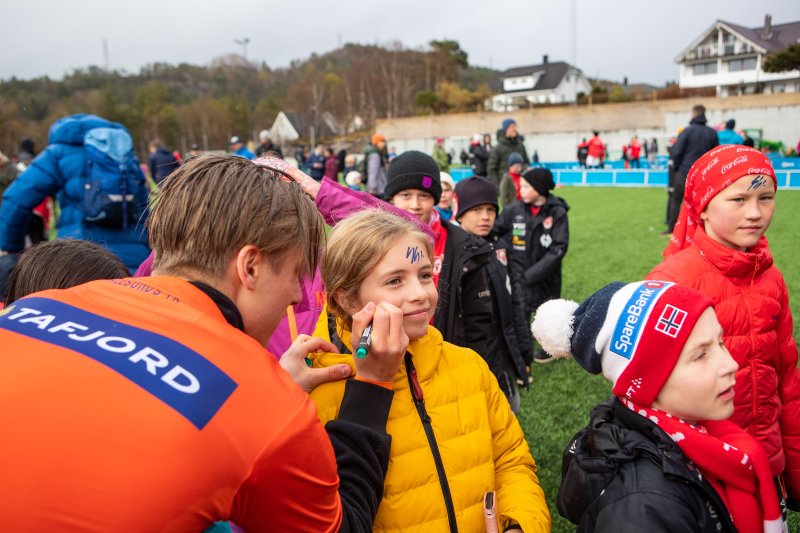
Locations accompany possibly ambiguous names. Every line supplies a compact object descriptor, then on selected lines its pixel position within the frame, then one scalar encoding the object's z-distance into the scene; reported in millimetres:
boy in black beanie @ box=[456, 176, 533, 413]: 3387
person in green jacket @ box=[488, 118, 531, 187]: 10457
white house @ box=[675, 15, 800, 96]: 62538
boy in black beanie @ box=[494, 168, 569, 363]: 5320
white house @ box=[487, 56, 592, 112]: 81250
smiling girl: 1664
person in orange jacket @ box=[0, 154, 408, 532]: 838
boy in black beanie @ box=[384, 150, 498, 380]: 3045
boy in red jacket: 2332
